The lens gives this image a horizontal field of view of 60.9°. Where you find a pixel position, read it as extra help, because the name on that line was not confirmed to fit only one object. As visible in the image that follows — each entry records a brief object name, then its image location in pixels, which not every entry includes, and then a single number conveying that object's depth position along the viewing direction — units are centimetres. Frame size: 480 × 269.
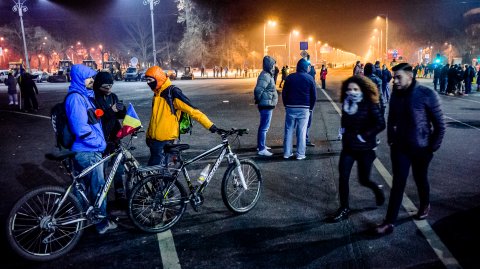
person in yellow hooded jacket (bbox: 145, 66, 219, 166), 503
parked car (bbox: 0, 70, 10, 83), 4922
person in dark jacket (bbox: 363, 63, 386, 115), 1056
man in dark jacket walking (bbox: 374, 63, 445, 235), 434
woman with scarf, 467
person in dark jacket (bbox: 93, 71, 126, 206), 518
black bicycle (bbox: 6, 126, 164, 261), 396
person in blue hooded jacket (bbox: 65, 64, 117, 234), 442
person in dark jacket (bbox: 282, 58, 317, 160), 768
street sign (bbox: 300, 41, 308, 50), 3401
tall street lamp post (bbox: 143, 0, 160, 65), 3506
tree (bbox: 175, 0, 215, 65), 6219
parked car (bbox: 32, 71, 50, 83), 5043
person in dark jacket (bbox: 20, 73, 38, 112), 1762
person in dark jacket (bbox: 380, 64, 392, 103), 1778
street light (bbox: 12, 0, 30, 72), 4176
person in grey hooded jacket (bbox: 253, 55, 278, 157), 812
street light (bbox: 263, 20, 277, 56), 5456
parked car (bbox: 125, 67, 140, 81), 4819
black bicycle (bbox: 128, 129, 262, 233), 460
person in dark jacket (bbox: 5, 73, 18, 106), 2006
